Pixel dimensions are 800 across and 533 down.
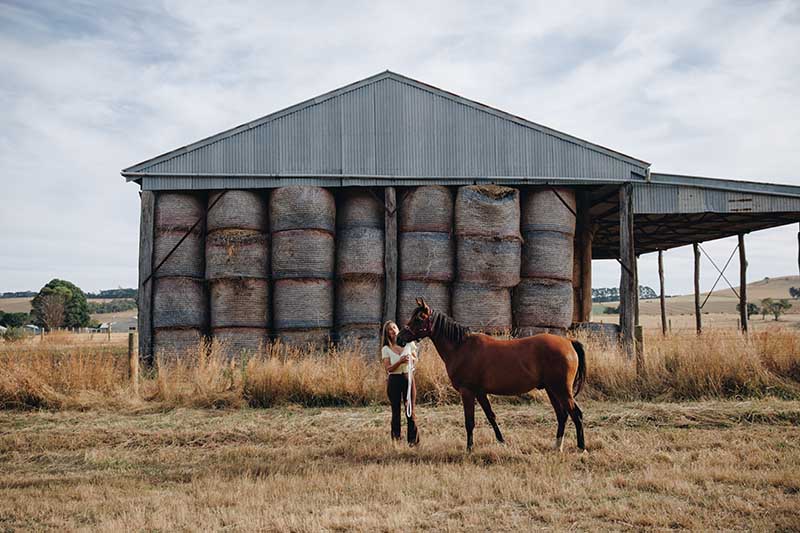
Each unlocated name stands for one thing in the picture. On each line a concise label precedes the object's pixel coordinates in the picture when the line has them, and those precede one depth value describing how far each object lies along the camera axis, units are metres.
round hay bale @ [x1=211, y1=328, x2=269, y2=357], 14.59
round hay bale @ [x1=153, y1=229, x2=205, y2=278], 15.12
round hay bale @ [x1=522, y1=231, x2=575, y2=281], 15.34
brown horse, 7.64
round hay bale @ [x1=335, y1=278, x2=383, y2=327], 14.91
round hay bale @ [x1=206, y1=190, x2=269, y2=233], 14.98
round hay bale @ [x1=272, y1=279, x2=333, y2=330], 14.64
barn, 14.81
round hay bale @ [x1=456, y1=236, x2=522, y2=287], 14.80
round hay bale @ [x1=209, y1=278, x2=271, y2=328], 14.71
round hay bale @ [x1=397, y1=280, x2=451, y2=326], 14.90
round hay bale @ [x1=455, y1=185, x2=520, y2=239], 14.86
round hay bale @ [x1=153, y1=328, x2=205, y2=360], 14.70
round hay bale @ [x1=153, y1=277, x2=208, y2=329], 14.88
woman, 8.09
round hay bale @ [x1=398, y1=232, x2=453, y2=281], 14.95
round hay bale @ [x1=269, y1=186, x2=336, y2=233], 14.87
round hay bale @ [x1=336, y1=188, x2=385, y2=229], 15.44
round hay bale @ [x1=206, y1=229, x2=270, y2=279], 14.75
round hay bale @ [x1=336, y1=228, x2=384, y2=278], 15.00
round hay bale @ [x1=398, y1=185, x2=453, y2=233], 15.15
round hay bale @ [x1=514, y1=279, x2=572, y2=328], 15.23
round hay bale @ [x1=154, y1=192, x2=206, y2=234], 15.27
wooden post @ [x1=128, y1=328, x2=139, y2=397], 11.43
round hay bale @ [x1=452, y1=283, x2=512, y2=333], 14.73
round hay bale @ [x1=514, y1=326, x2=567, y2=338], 15.16
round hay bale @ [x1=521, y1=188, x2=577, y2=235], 15.49
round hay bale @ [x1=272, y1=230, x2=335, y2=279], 14.69
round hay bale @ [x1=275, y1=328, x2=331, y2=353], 14.62
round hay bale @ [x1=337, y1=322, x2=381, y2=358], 14.71
